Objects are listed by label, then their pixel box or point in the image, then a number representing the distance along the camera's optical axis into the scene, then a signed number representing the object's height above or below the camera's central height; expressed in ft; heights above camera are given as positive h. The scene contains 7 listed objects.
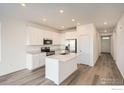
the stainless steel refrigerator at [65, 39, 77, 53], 17.93 -0.04
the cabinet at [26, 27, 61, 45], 13.53 +1.83
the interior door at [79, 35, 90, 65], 15.89 -0.65
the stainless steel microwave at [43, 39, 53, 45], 16.43 +0.71
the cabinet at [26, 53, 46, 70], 12.71 -2.59
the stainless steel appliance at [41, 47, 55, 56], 16.10 -1.09
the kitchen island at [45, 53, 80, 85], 8.39 -2.78
